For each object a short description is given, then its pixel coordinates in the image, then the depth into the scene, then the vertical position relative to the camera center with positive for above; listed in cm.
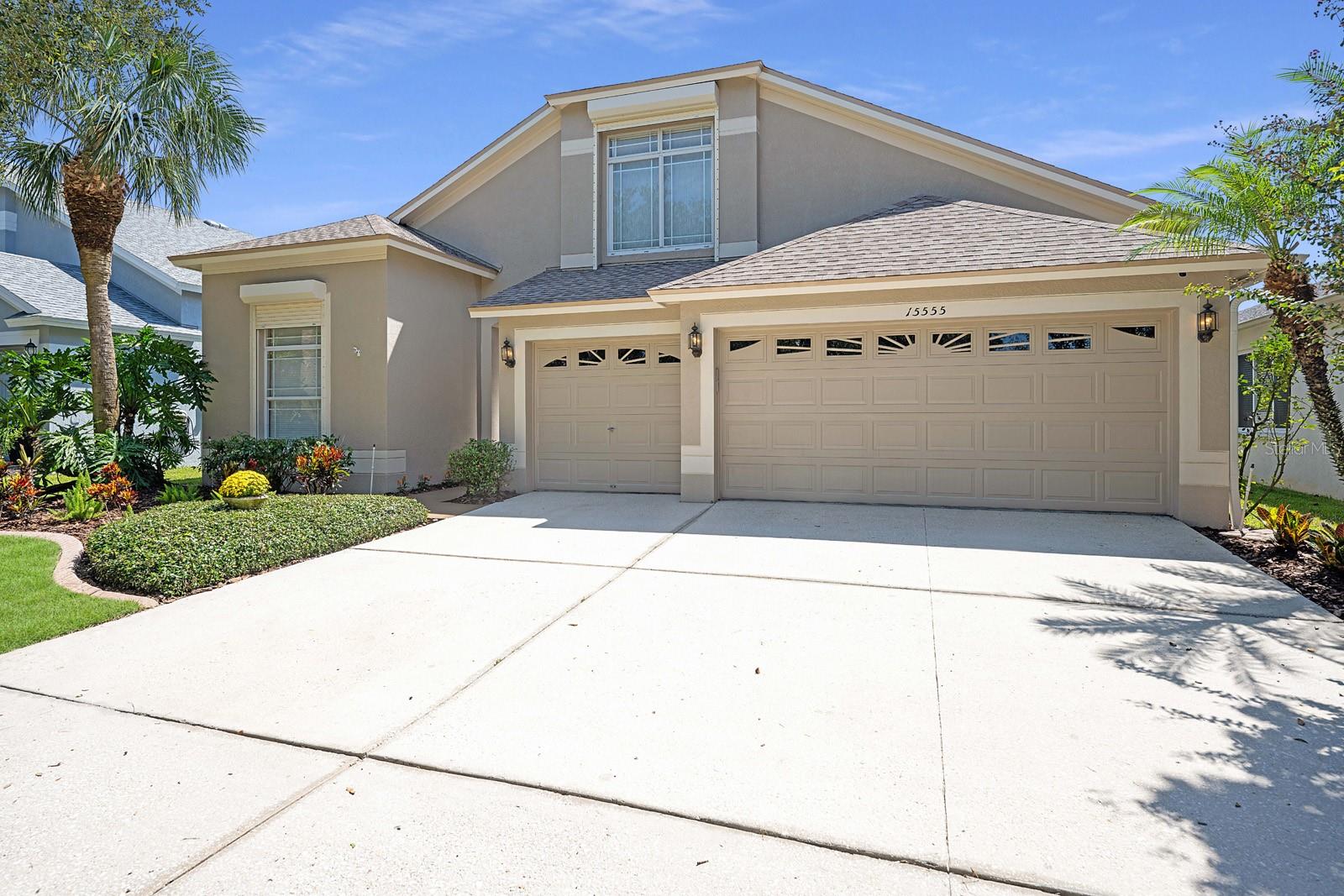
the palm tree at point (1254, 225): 693 +223
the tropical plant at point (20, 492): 903 -78
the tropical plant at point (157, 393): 1141 +68
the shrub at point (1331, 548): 620 -104
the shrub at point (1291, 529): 696 -98
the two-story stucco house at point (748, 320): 895 +170
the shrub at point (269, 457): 1134 -39
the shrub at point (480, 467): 1090 -53
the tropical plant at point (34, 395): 1027 +60
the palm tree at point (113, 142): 1006 +444
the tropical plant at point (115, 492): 919 -79
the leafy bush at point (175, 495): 1012 -91
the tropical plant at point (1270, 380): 790 +63
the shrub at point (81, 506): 874 -91
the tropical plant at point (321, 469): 1073 -56
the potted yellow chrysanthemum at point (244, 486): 780 -60
